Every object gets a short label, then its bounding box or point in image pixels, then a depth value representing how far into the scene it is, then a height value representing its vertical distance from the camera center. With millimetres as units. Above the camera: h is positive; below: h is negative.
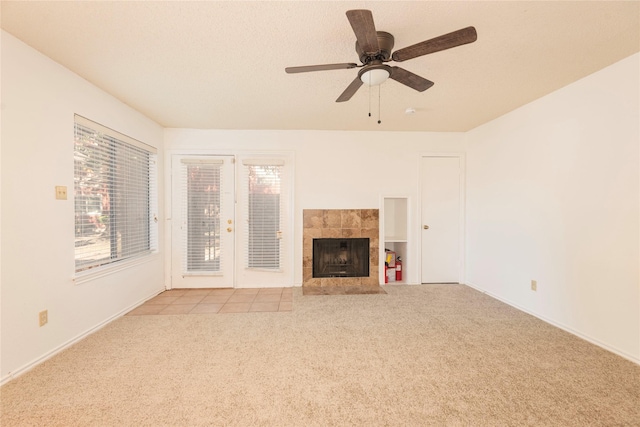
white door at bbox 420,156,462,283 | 4219 -45
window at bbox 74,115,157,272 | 2502 +136
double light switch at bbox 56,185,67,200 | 2225 +137
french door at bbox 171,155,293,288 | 3984 -227
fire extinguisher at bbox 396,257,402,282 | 4336 -1062
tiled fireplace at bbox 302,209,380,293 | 4105 -430
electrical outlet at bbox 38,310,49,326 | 2082 -895
